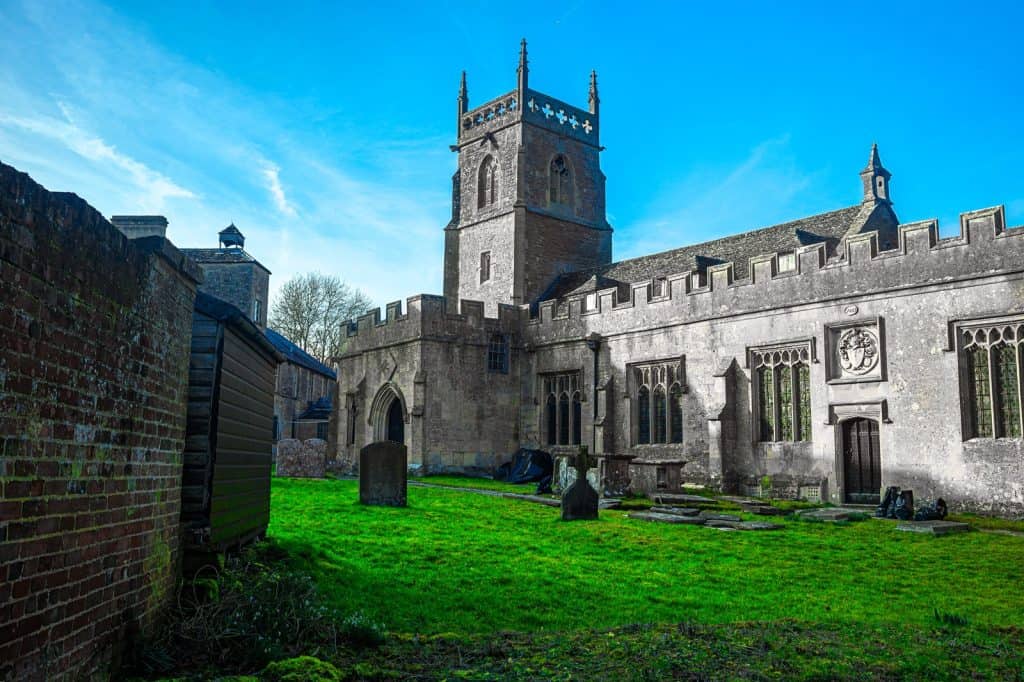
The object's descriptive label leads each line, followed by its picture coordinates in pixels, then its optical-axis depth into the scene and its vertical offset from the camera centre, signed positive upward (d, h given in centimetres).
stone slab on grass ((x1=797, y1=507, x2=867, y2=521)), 1464 -119
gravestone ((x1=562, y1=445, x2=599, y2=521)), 1387 -95
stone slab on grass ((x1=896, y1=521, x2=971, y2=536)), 1292 -126
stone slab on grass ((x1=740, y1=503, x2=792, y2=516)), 1551 -119
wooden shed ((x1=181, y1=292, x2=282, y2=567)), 669 +12
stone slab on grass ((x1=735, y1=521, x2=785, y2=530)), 1300 -126
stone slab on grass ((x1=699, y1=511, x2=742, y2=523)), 1386 -120
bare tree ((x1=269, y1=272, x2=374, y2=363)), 4941 +834
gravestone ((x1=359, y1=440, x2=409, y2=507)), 1517 -59
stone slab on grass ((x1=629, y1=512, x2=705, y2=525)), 1362 -121
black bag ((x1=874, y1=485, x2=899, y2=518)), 1528 -103
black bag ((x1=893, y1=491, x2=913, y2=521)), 1502 -108
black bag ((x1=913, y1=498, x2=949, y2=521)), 1467 -112
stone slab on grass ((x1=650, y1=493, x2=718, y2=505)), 1666 -106
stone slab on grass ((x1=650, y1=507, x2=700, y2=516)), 1446 -114
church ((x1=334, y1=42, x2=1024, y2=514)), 1691 +282
